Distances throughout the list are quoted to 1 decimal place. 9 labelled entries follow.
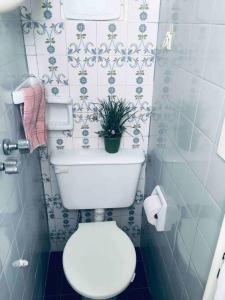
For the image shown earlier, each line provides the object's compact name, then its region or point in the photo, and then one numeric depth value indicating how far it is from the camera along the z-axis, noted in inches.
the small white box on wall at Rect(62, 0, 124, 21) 47.3
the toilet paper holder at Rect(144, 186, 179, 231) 43.7
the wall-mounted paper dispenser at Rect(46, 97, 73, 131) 55.1
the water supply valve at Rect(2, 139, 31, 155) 35.6
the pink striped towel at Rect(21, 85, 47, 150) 42.9
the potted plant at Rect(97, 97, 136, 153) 54.5
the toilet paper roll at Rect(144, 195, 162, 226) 46.8
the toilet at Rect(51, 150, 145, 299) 47.2
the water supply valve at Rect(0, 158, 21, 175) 32.4
